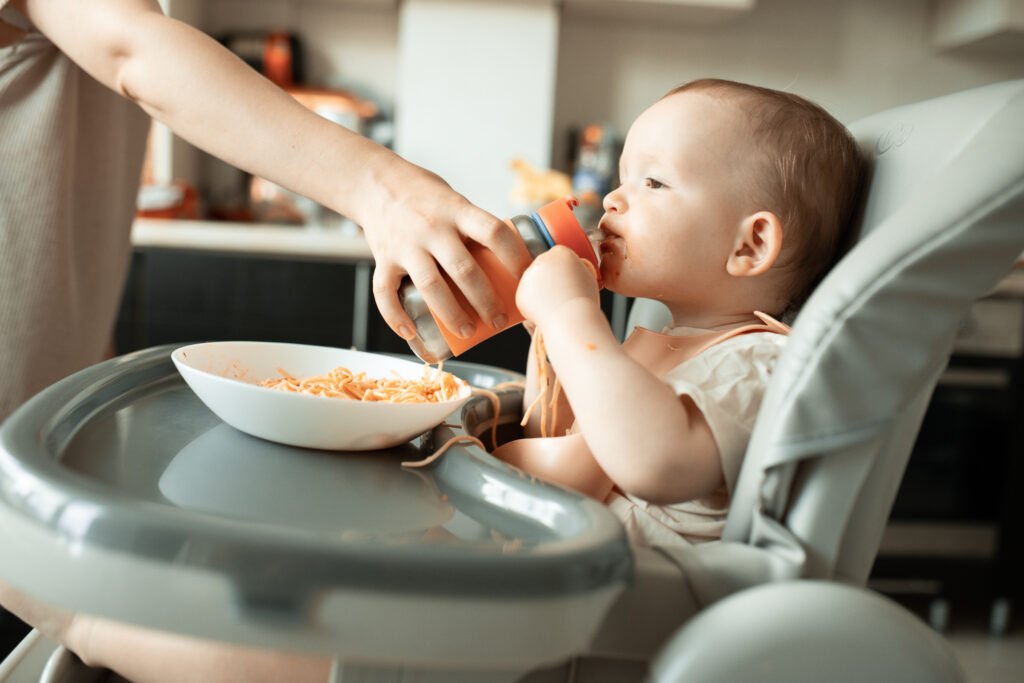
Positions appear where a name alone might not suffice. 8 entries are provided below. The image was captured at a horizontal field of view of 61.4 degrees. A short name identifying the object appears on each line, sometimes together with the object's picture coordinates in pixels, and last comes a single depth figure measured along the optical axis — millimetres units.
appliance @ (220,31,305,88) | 2631
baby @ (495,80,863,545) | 696
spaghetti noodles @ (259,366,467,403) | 737
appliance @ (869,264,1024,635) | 2172
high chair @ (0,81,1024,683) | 426
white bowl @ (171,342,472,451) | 638
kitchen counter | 2170
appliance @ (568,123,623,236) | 2605
